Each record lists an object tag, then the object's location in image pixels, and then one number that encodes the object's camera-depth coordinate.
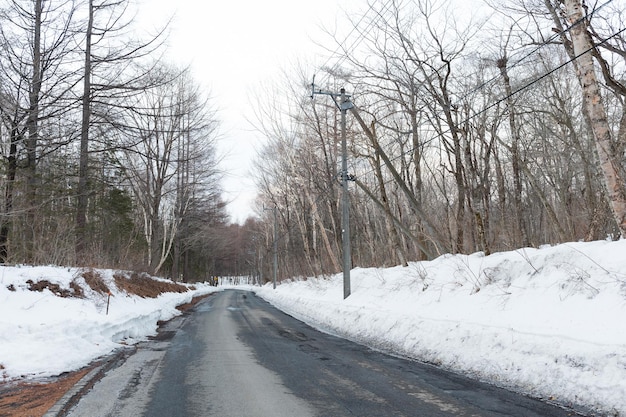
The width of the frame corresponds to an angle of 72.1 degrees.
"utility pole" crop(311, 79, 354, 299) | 15.80
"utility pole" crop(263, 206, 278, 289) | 36.84
